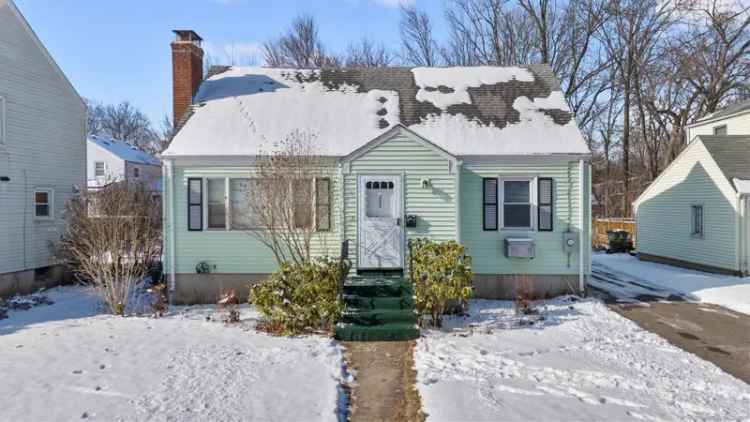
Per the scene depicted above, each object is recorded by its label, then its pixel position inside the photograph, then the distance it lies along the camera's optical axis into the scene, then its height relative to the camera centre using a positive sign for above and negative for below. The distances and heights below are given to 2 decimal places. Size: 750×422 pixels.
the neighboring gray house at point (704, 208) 14.50 +0.18
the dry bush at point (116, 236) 10.06 -0.51
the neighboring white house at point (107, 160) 36.69 +4.26
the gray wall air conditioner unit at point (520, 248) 11.07 -0.79
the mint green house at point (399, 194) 10.98 +0.46
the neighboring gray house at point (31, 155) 12.49 +1.69
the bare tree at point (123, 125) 62.12 +11.88
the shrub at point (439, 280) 8.67 -1.22
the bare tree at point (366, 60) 34.94 +11.42
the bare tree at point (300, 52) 35.00 +12.30
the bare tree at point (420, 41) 33.47 +12.26
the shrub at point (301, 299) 8.42 -1.51
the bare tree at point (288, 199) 10.11 +0.33
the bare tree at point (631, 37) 28.17 +10.57
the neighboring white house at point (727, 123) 17.97 +3.68
